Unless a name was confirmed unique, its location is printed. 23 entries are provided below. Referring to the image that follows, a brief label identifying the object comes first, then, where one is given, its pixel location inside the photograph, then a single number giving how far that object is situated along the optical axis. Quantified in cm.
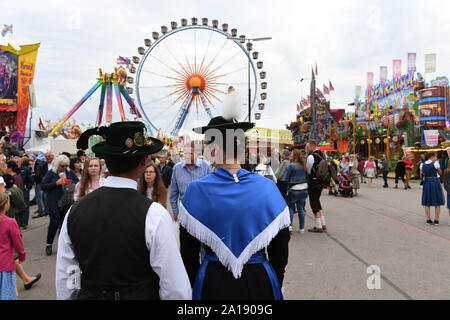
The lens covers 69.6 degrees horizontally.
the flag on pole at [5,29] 3272
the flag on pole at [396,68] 4105
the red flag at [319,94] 4859
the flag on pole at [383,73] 4568
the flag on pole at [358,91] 5580
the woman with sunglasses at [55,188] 583
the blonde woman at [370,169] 1872
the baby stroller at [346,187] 1341
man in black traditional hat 154
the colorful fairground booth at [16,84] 3183
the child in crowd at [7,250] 332
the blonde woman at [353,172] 1409
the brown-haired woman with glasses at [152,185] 487
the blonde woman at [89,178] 482
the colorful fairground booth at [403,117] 2919
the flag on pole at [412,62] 3901
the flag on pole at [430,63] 3497
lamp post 1682
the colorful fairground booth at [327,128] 4144
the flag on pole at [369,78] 4947
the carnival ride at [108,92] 3562
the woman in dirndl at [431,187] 783
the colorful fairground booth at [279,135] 3002
